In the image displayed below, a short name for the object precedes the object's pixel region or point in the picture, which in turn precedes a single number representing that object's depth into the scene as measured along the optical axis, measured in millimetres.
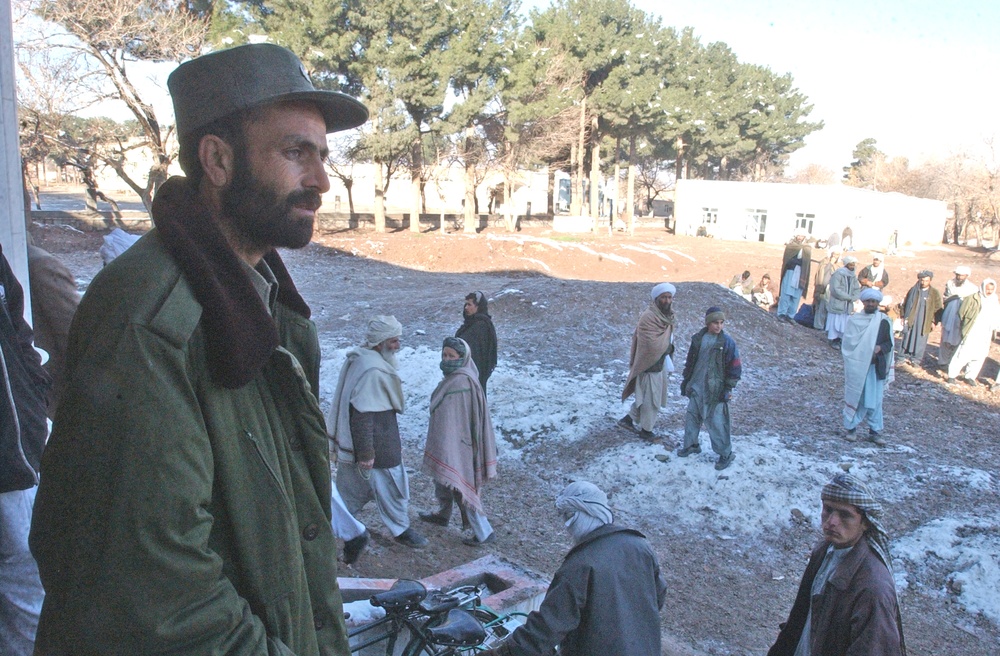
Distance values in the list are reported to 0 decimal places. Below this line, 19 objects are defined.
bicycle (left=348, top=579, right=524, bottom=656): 3055
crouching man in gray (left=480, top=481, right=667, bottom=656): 3059
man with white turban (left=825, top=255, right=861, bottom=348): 13180
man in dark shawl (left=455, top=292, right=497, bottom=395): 7844
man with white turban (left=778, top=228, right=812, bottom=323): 15070
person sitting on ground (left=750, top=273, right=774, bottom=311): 16562
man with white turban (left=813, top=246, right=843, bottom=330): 14559
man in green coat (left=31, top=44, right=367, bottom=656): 986
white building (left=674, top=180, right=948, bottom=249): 42062
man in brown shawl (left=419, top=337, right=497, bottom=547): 5969
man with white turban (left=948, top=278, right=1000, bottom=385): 11336
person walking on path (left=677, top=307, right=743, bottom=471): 7398
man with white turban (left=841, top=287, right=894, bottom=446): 8172
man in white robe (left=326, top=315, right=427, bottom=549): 5449
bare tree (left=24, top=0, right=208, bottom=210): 20266
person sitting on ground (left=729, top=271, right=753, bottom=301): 16781
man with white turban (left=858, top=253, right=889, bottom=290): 13336
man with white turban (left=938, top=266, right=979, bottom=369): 11906
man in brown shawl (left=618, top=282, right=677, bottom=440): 8109
